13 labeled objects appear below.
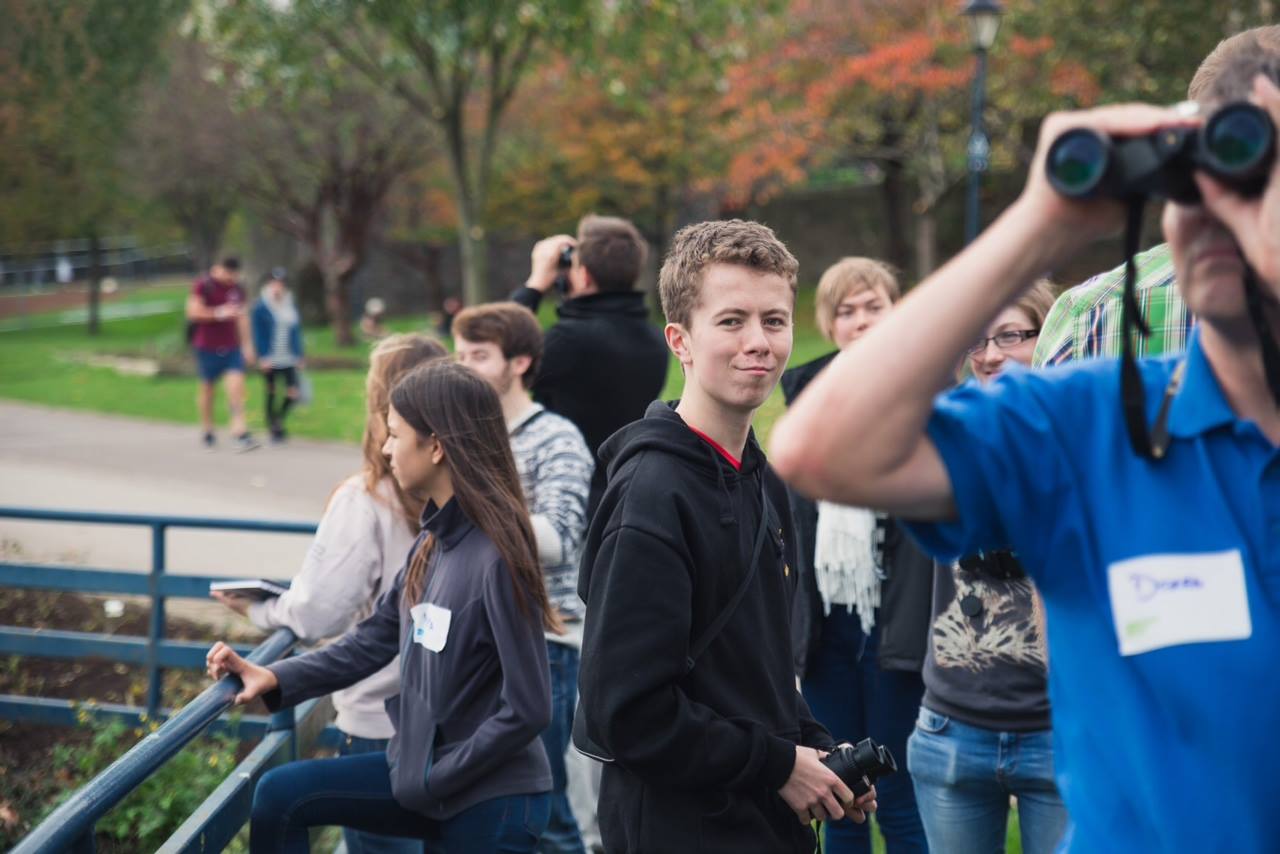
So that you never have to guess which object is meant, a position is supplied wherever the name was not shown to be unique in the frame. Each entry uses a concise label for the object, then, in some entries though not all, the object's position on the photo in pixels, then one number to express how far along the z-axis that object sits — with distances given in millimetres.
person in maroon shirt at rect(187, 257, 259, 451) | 15305
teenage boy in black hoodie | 2506
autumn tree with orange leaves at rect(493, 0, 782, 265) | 23469
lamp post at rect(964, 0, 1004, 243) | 18156
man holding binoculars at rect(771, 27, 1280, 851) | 1468
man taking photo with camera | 5000
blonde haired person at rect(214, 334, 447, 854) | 3791
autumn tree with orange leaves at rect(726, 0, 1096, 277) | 25266
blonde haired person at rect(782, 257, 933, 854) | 3873
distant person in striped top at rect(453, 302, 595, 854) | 4289
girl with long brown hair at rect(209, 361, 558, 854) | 3180
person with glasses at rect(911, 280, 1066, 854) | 3086
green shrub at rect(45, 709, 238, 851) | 5027
